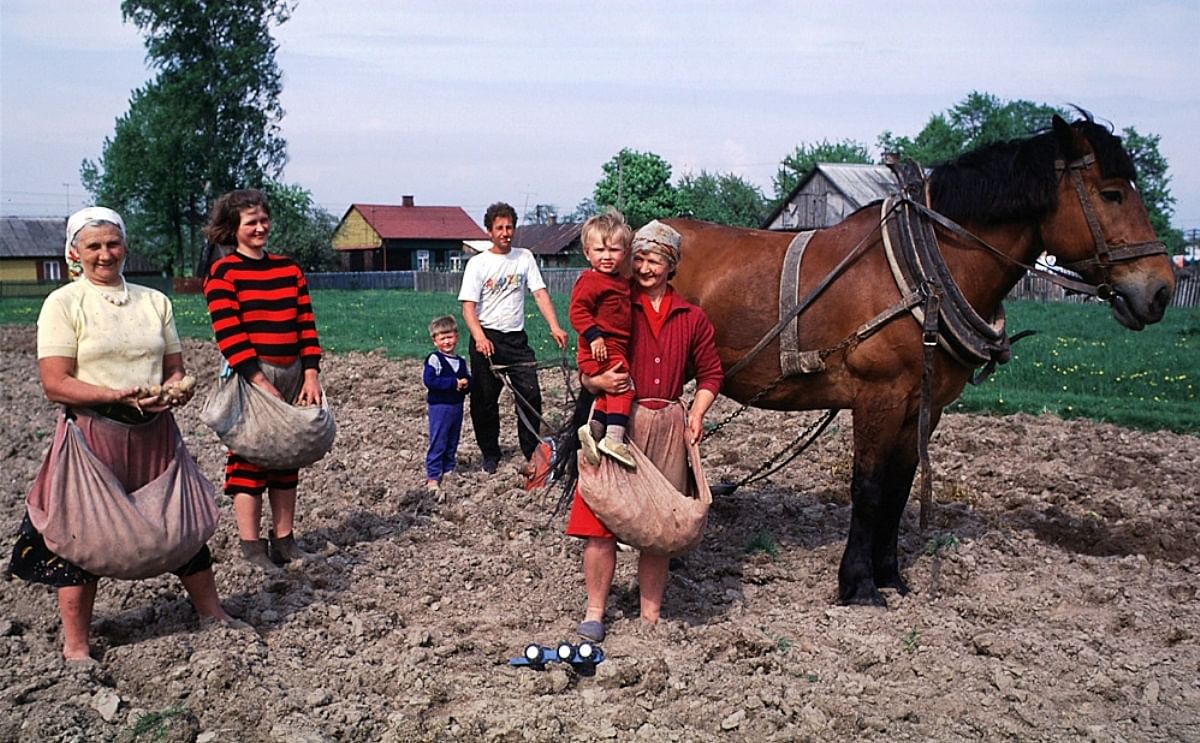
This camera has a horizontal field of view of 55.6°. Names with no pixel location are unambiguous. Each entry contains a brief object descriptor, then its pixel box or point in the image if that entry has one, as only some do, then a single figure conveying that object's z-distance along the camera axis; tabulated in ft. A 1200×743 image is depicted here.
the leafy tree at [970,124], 212.64
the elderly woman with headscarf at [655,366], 14.48
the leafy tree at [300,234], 186.51
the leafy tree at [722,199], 187.21
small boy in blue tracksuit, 23.77
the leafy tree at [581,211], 232.02
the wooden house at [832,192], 140.56
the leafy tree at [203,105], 146.30
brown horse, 15.76
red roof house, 236.22
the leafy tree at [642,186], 187.32
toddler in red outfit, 13.96
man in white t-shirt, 24.27
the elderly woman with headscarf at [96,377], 13.30
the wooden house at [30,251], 219.61
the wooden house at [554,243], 216.76
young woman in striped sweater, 16.62
